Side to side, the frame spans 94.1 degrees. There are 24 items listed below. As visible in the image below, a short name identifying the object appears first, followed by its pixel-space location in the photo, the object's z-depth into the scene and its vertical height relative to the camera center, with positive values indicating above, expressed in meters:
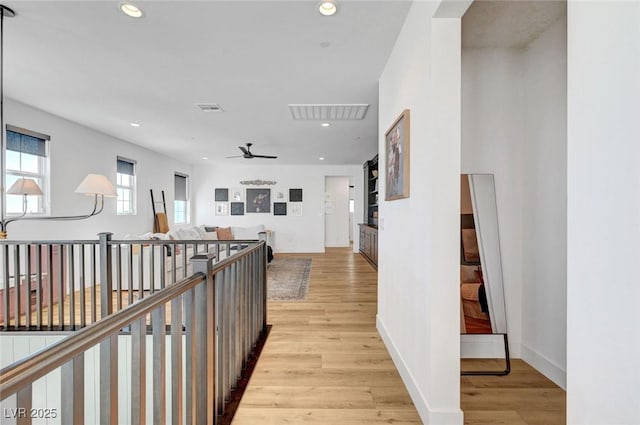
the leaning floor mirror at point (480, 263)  2.34 -0.41
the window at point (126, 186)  5.87 +0.50
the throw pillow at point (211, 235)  7.47 -0.62
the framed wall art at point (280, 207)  8.90 +0.12
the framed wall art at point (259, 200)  8.91 +0.33
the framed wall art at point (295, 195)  8.86 +0.47
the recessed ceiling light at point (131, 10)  1.98 +1.36
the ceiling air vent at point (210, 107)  3.85 +1.38
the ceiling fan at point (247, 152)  5.68 +1.13
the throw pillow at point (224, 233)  7.41 -0.55
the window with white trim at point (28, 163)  3.81 +0.65
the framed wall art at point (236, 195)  8.94 +0.48
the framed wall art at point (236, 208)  8.95 +0.09
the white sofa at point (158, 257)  4.64 -0.78
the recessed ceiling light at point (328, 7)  1.94 +1.36
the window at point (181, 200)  8.15 +0.31
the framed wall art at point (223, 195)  8.95 +0.48
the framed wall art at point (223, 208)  8.95 +0.09
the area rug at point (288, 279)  4.34 -1.22
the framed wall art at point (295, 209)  8.88 +0.06
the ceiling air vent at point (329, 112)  3.89 +1.37
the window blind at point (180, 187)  8.22 +0.68
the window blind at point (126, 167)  5.89 +0.90
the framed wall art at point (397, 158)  2.06 +0.41
